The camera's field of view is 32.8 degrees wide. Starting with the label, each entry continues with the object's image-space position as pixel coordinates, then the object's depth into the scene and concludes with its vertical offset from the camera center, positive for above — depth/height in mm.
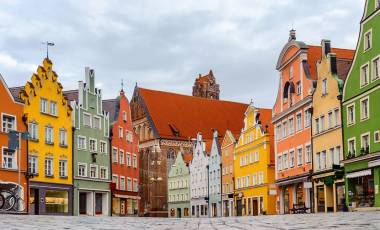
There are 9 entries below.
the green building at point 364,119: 41000 +3777
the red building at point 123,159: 69375 +2109
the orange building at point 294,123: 52594 +4644
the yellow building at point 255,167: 64500 +1018
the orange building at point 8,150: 50375 +2440
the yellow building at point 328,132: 46906 +3259
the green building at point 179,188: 98688 -1745
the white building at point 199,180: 89500 -464
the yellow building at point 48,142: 54406 +3134
